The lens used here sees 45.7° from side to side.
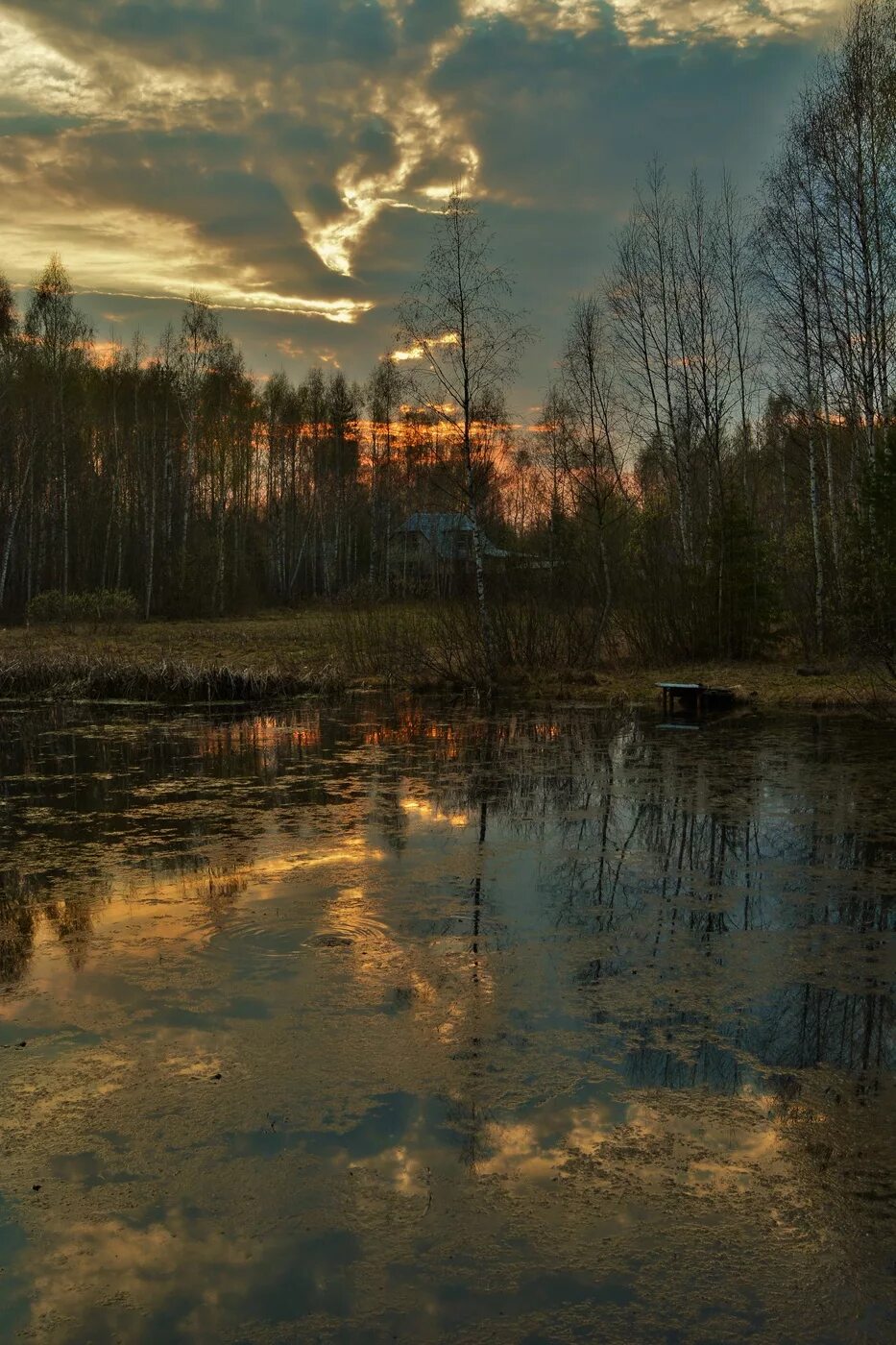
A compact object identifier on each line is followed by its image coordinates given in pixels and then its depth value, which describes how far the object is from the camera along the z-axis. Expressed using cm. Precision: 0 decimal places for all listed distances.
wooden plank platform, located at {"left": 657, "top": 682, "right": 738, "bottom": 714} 1622
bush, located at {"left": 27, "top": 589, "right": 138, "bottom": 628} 3130
